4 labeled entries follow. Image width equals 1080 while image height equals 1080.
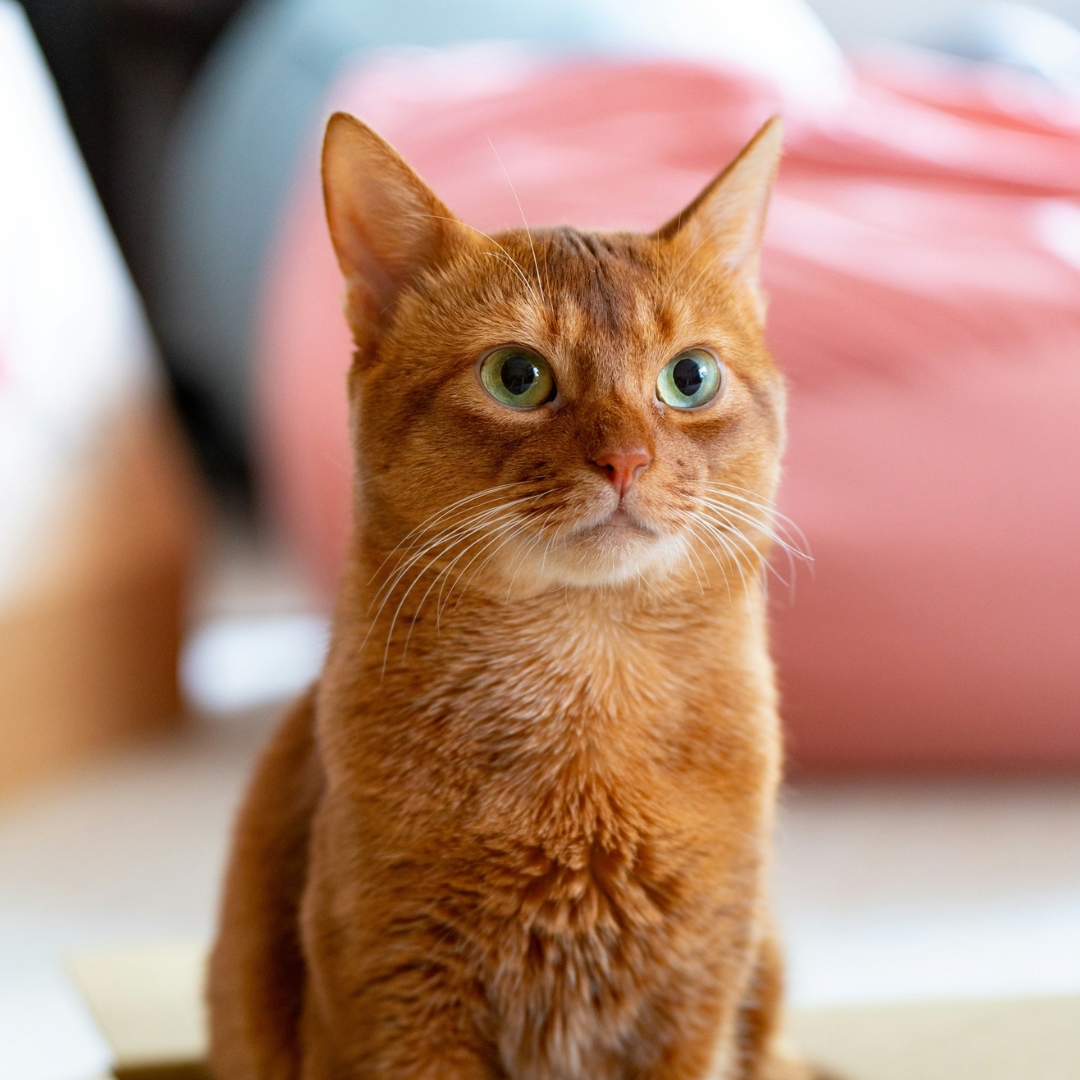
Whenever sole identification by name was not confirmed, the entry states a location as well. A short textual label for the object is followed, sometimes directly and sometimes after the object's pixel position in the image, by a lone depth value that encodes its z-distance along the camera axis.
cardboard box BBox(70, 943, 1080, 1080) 1.20
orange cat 0.91
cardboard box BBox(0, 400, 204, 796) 2.17
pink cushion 1.92
